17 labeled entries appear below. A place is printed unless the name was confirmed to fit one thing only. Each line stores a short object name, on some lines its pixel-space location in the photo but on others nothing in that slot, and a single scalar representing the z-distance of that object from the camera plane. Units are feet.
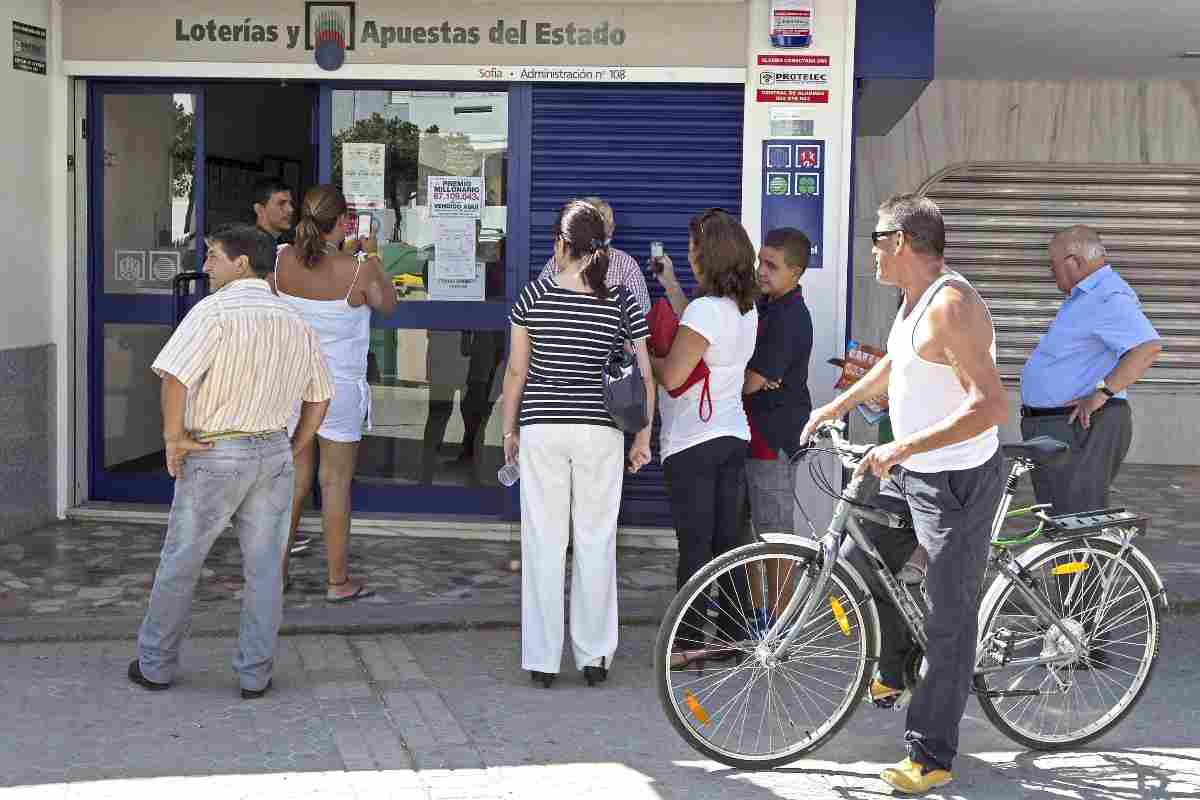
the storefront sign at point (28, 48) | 26.99
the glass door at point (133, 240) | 29.19
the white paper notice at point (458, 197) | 28.43
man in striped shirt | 17.81
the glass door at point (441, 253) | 28.32
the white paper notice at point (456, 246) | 28.45
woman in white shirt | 19.22
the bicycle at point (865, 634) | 15.97
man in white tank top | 15.26
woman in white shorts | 22.54
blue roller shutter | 27.73
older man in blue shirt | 20.93
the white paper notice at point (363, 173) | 28.50
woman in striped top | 18.65
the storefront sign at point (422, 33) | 27.27
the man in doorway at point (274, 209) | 26.27
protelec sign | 26.94
